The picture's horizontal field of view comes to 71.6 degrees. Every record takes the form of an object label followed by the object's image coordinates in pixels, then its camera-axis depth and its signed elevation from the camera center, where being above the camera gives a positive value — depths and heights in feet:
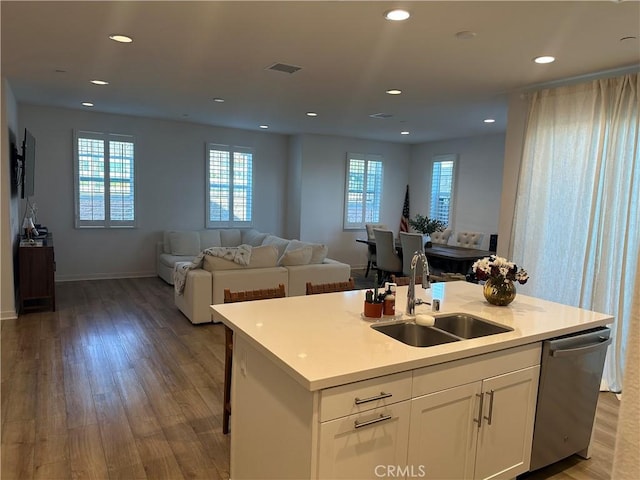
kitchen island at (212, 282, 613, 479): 5.46 -2.71
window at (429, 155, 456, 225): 28.50 +0.98
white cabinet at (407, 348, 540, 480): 6.26 -3.27
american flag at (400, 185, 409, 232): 31.64 -1.13
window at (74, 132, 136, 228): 23.34 +0.35
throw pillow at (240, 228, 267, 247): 25.62 -2.54
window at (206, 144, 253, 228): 26.96 +0.43
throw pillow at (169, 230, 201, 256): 24.29 -2.88
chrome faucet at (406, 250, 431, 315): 8.11 -1.60
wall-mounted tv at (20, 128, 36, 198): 17.14 +0.70
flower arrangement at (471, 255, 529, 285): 8.93 -1.33
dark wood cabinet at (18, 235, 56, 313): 17.21 -3.52
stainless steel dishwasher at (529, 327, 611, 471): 7.77 -3.38
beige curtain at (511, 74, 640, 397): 12.21 +0.29
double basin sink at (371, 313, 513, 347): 7.67 -2.27
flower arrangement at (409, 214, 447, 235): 22.74 -1.20
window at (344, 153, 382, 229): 29.94 +0.62
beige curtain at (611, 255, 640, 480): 2.05 -0.95
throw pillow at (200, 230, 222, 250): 25.67 -2.75
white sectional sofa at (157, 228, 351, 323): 16.76 -3.25
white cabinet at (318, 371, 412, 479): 5.33 -2.86
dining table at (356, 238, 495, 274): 20.20 -2.45
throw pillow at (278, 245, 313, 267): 18.94 -2.62
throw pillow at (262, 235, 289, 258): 22.72 -2.53
